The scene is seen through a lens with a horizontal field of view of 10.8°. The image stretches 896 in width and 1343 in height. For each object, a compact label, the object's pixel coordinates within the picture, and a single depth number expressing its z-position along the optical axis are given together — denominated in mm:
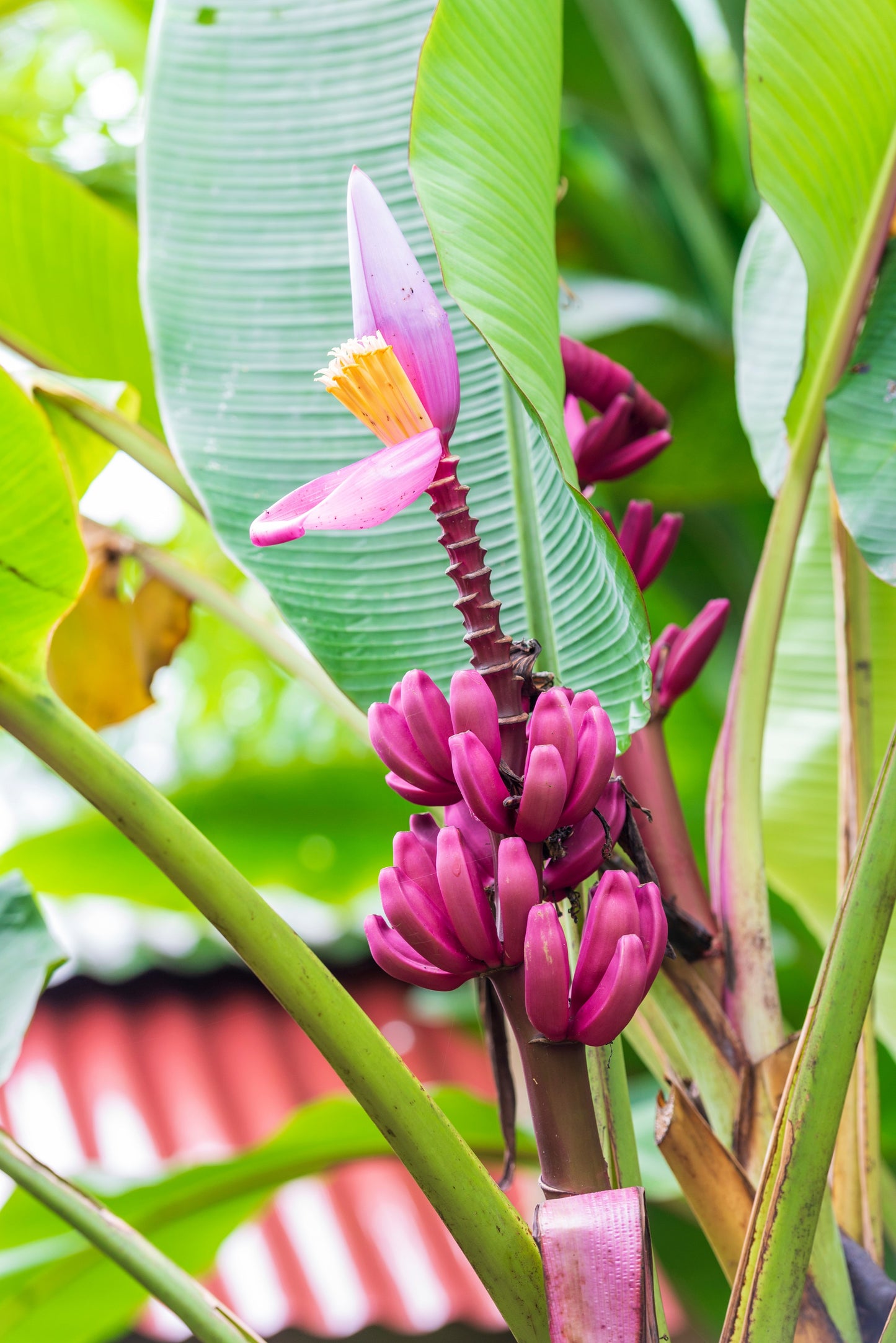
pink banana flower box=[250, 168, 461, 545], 2347
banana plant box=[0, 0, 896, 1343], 2347
